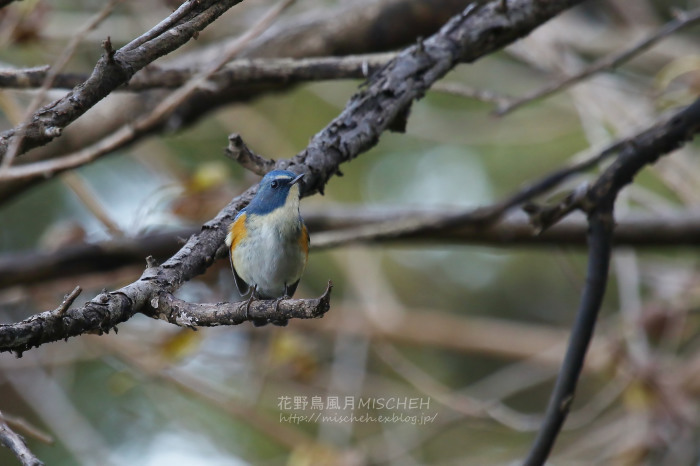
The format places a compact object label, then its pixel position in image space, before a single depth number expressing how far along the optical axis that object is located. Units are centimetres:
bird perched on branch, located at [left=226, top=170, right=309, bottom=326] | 566
